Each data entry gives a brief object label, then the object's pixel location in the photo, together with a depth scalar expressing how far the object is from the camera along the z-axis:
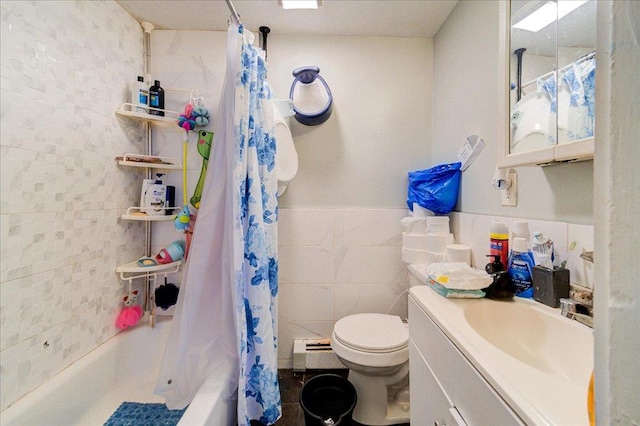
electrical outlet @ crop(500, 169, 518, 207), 0.98
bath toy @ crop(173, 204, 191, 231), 1.52
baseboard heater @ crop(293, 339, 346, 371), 1.65
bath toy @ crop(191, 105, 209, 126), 1.59
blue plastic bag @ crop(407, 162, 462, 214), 1.42
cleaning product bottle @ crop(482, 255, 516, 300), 0.81
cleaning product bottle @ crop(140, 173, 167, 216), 1.54
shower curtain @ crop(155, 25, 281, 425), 1.02
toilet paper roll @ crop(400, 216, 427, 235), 1.48
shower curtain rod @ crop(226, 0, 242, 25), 1.04
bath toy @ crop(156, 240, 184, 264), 1.57
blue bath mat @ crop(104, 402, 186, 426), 1.21
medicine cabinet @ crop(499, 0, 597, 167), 0.66
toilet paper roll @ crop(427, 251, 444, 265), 1.35
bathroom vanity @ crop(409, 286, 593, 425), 0.41
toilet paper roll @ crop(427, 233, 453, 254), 1.36
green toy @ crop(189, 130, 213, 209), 1.63
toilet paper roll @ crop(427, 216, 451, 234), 1.41
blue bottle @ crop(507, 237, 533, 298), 0.82
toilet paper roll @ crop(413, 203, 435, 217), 1.50
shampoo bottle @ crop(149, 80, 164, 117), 1.56
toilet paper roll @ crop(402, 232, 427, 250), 1.45
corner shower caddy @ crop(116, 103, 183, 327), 1.46
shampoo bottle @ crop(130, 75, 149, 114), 1.50
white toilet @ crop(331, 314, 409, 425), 1.19
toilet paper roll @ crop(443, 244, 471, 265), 1.11
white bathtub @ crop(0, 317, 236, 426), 0.92
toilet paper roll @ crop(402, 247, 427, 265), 1.44
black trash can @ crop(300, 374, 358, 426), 1.28
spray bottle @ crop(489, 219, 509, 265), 0.92
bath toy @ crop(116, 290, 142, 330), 1.46
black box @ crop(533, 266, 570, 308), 0.73
